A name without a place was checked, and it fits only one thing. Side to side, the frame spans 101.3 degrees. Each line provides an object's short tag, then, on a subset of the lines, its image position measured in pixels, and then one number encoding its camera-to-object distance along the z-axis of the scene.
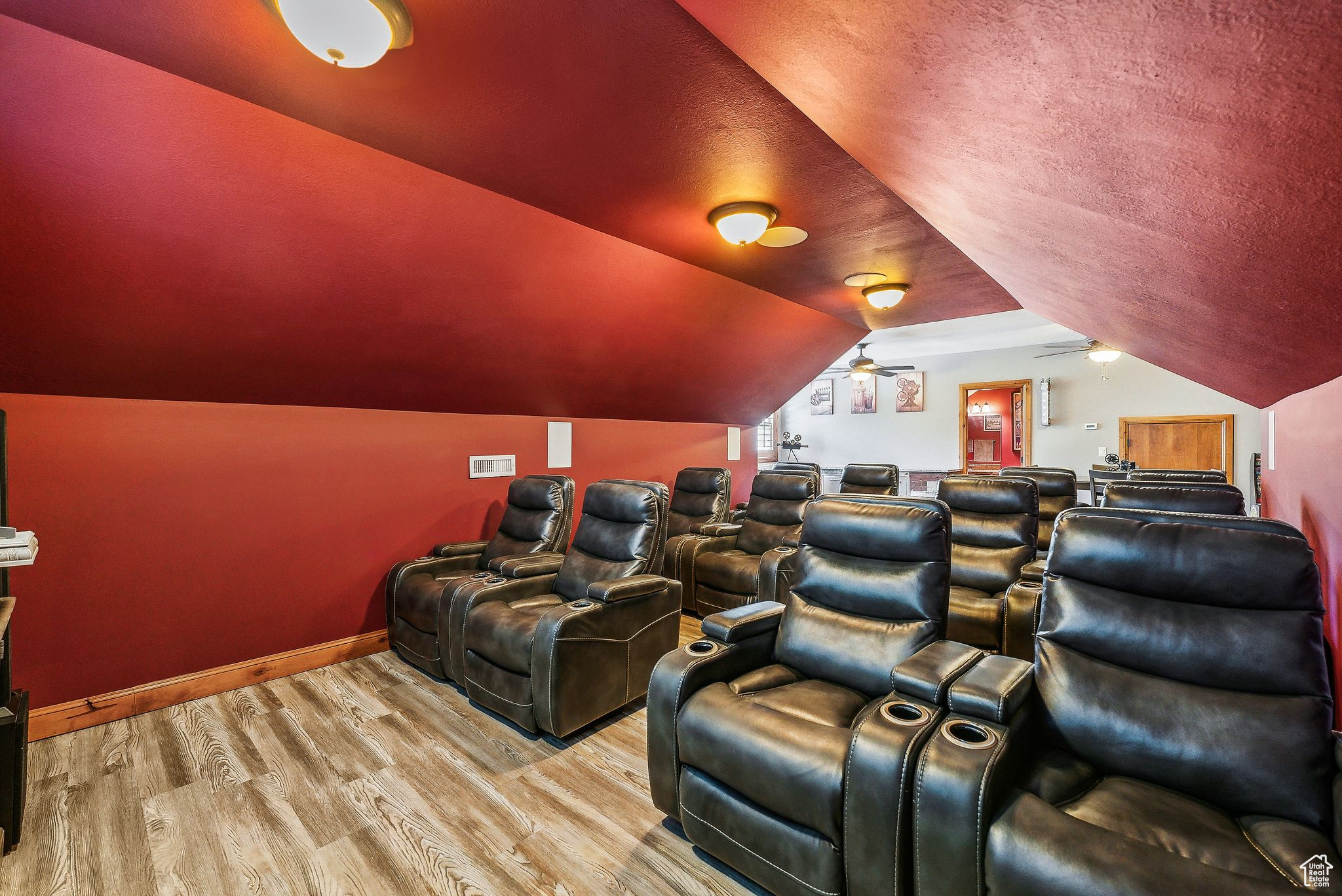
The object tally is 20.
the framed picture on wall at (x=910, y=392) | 9.21
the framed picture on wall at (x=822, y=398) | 10.33
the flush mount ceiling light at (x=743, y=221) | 2.53
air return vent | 3.99
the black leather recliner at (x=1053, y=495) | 3.80
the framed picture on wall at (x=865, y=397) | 9.74
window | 10.88
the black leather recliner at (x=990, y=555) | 2.66
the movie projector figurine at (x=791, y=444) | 10.35
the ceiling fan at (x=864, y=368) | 7.03
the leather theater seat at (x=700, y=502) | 4.80
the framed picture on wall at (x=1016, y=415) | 8.40
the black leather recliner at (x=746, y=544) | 3.92
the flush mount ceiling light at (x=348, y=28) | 1.33
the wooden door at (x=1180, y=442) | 6.94
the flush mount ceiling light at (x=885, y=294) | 3.76
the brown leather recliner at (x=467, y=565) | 3.01
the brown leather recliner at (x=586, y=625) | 2.38
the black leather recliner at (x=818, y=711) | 1.37
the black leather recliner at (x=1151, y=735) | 1.10
